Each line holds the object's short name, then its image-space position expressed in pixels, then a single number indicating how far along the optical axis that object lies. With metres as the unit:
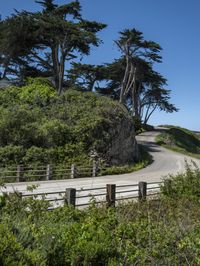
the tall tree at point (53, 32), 41.38
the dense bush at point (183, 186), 14.63
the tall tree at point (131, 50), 52.88
